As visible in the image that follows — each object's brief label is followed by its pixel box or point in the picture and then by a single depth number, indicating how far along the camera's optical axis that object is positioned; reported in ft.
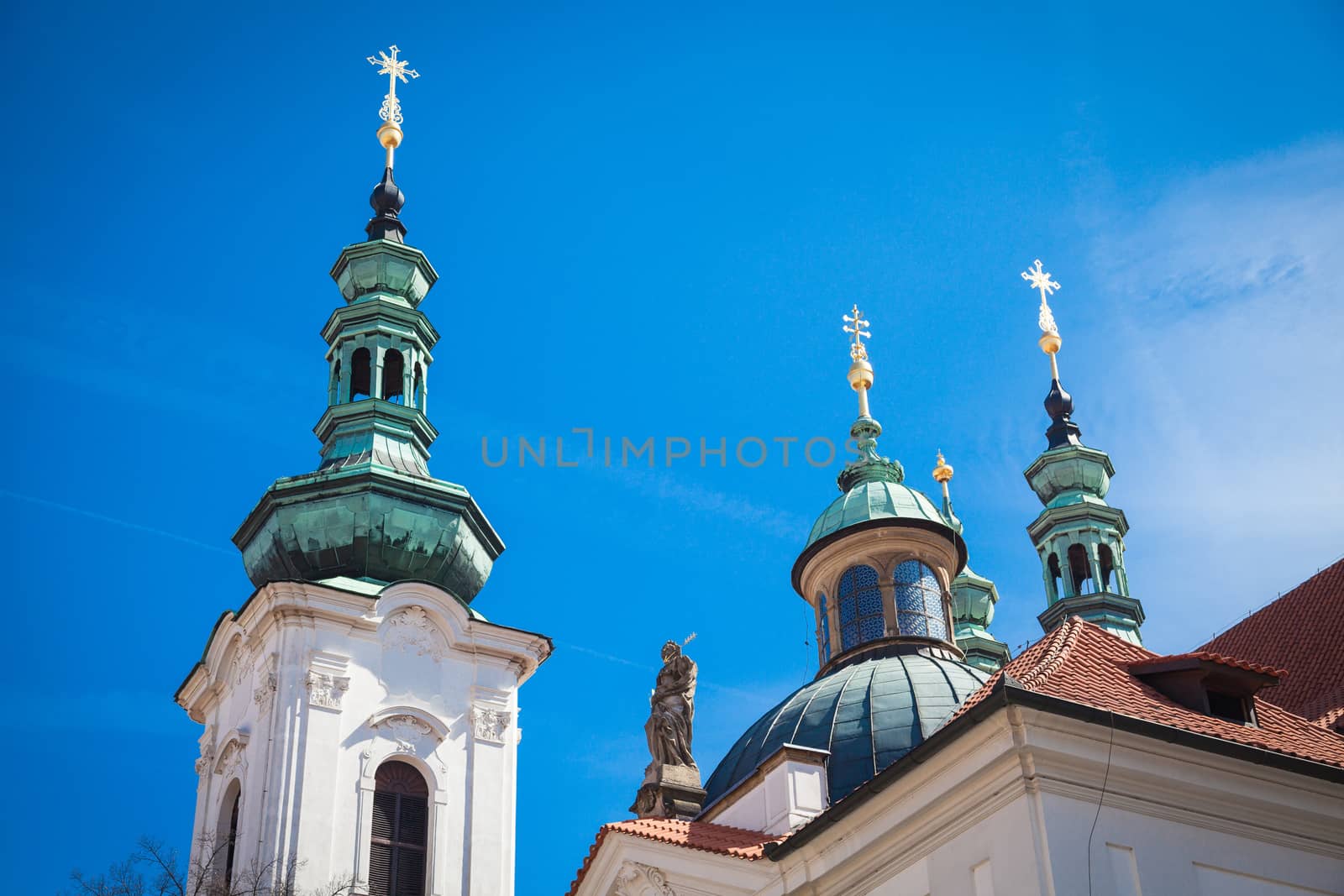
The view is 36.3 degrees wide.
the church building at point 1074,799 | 52.80
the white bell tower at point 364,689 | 102.01
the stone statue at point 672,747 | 74.49
